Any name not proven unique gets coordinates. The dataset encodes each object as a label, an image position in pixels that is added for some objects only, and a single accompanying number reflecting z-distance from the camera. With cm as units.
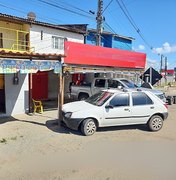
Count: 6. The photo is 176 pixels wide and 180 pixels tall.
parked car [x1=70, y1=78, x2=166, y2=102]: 1097
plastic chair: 976
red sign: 1010
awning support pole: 760
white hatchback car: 662
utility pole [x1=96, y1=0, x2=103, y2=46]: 1512
